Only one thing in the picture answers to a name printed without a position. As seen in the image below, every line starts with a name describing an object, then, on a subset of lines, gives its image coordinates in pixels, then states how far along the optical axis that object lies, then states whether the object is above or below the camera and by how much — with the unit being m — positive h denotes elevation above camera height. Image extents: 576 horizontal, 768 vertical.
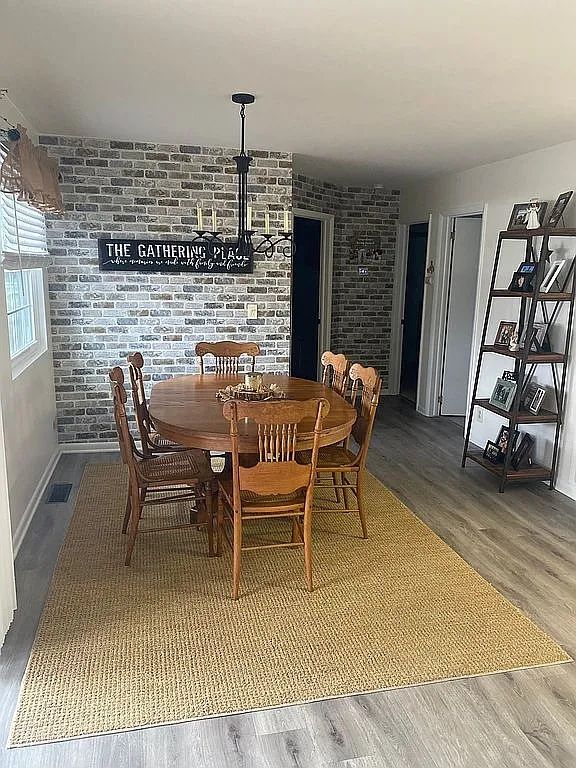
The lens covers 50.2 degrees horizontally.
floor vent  3.95 -1.58
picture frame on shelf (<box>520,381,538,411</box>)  4.45 -0.98
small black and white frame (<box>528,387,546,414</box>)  4.34 -1.00
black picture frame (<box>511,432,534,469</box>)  4.39 -1.38
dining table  2.84 -0.83
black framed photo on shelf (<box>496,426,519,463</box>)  4.42 -1.34
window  3.46 -0.19
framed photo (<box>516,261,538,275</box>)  4.31 -0.08
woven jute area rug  2.21 -1.57
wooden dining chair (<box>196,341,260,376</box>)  4.45 -0.71
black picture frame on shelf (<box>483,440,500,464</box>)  4.58 -1.45
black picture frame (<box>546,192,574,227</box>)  4.12 +0.32
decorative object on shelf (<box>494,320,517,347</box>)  4.64 -0.58
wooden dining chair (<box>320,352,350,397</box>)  3.99 -0.77
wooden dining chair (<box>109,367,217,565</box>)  3.07 -1.12
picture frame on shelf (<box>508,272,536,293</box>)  4.31 -0.18
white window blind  3.37 +0.11
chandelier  4.87 +0.05
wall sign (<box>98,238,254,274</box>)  4.76 -0.05
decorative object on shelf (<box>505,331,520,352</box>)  4.37 -0.61
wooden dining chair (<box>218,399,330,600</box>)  2.67 -0.98
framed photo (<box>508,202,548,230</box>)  4.37 +0.30
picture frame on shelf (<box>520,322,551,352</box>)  4.34 -0.57
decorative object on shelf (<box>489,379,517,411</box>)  4.43 -0.99
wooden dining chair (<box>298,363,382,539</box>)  3.38 -1.11
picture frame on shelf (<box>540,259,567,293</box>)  4.18 -0.12
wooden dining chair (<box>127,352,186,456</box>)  3.42 -0.94
